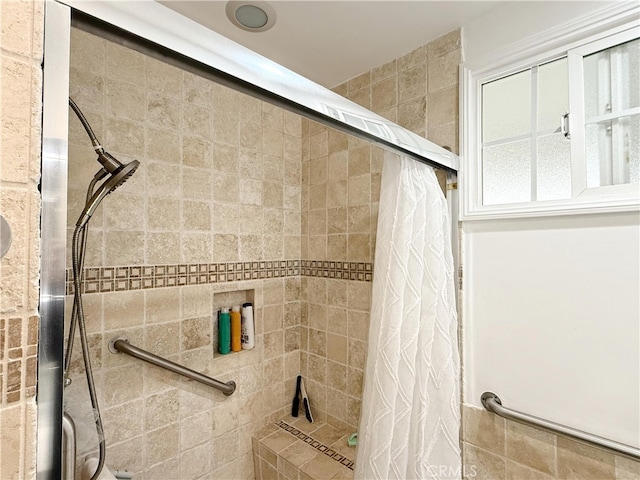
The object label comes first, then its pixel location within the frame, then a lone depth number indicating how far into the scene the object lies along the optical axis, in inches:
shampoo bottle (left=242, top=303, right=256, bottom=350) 62.4
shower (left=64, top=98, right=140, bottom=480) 33.7
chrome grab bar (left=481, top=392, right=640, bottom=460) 36.5
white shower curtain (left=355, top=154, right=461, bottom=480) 39.4
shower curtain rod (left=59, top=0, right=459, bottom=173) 18.8
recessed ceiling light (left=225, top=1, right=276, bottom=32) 48.0
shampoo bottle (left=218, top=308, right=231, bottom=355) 59.3
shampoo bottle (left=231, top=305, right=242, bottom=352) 60.9
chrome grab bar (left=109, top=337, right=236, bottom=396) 46.3
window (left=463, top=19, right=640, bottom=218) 39.3
